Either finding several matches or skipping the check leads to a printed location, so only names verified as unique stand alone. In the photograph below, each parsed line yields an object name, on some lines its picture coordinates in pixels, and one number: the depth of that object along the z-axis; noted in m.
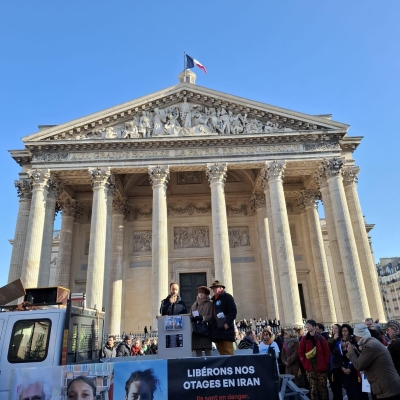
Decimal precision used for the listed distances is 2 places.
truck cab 5.91
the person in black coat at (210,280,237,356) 5.99
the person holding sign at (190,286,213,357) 5.90
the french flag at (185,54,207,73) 26.83
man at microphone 6.85
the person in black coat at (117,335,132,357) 10.08
